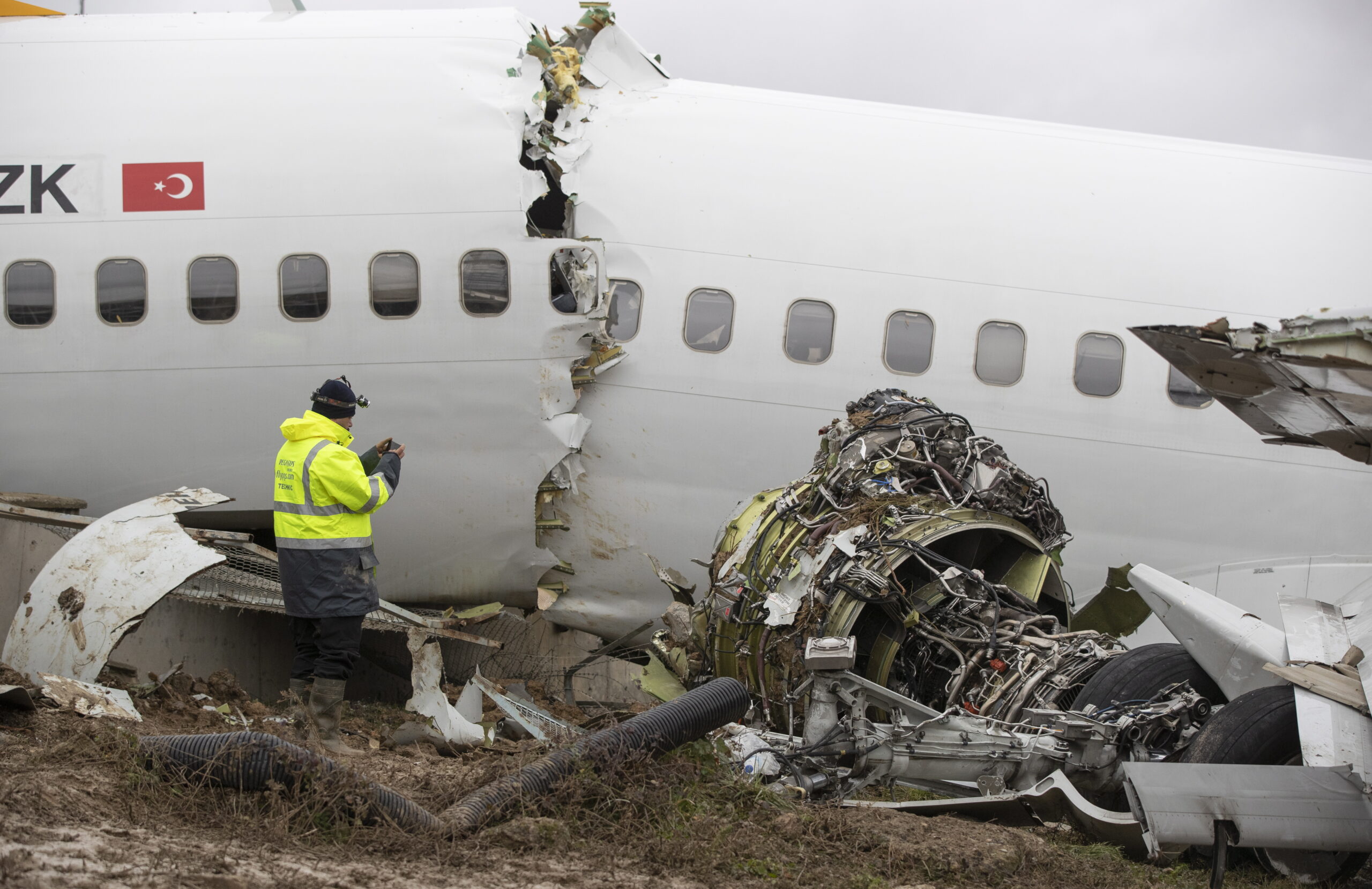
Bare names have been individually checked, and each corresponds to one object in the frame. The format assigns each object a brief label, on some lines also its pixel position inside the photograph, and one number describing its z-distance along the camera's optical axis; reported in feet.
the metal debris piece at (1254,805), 34.50
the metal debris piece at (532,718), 47.62
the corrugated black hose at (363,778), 30.22
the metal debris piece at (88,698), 40.45
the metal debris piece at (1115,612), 59.41
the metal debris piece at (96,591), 46.06
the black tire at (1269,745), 37.17
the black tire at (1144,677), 42.57
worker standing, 43.37
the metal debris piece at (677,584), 59.11
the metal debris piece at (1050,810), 36.09
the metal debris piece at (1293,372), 34.73
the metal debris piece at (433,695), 50.47
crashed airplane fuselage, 56.70
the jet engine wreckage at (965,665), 35.76
